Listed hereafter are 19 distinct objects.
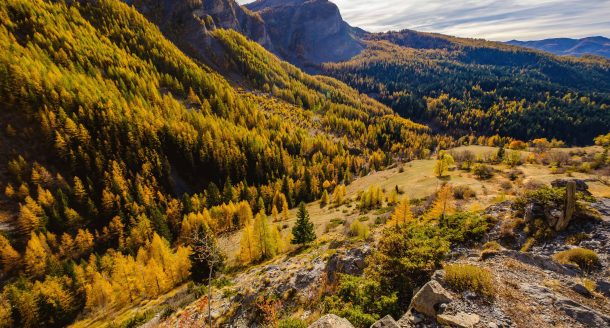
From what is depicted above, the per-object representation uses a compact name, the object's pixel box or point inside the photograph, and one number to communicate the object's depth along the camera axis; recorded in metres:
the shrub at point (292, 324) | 21.25
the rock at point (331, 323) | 16.36
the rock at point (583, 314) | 15.12
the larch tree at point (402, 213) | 57.19
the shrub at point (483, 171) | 105.61
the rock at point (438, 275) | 19.65
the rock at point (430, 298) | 17.28
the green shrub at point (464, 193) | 74.74
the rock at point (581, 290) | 17.61
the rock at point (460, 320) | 15.69
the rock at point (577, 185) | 32.92
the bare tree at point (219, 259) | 63.94
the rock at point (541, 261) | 20.05
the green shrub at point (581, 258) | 20.83
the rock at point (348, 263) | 30.38
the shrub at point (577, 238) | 24.00
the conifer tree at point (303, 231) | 69.81
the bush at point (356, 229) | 56.04
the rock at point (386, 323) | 15.62
